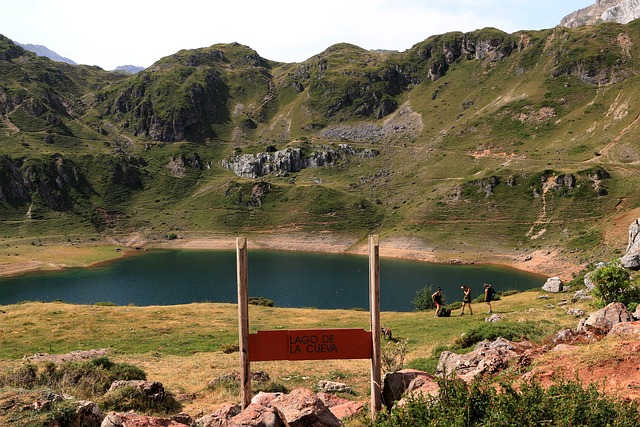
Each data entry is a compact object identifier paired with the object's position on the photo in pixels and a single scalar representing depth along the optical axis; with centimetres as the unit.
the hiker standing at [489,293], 3366
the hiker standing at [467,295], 3385
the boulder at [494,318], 2795
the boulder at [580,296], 3250
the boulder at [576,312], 2495
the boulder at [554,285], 4638
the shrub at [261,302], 5844
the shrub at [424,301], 6012
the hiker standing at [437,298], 3488
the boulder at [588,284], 3529
